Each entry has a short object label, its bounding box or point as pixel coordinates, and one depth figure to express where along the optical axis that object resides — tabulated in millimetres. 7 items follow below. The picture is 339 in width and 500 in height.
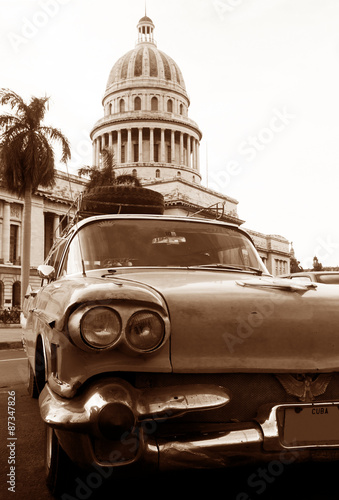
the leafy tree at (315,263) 65669
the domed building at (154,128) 71750
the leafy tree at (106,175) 34438
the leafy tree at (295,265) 98375
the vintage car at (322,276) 10281
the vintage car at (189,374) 2150
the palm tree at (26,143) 24625
